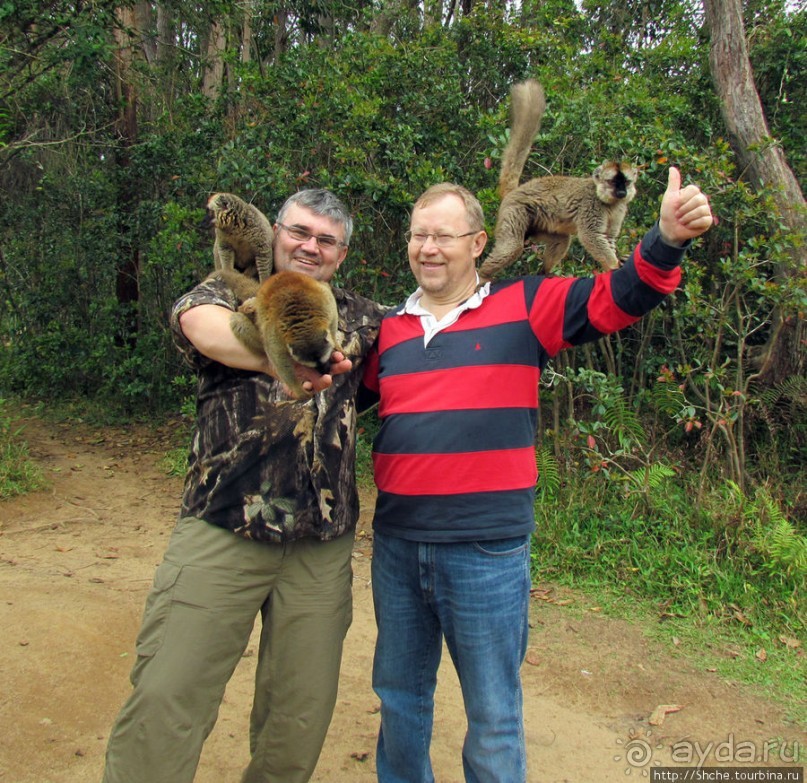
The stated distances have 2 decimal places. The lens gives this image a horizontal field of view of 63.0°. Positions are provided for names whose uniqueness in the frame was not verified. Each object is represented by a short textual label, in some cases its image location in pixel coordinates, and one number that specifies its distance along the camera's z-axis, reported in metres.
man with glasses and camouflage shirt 2.27
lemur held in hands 2.10
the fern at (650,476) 5.55
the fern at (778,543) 4.86
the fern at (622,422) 5.96
